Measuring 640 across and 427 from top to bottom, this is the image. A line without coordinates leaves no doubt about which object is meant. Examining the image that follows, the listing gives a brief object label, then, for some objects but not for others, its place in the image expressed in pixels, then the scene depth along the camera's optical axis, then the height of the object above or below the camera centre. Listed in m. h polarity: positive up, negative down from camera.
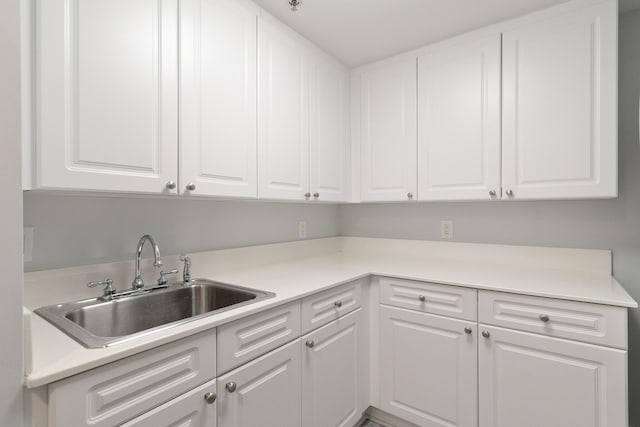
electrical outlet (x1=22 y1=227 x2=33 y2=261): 1.14 -0.11
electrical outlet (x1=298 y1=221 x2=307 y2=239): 2.36 -0.12
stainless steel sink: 1.08 -0.38
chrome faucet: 1.32 -0.19
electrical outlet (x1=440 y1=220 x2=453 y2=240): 2.24 -0.12
